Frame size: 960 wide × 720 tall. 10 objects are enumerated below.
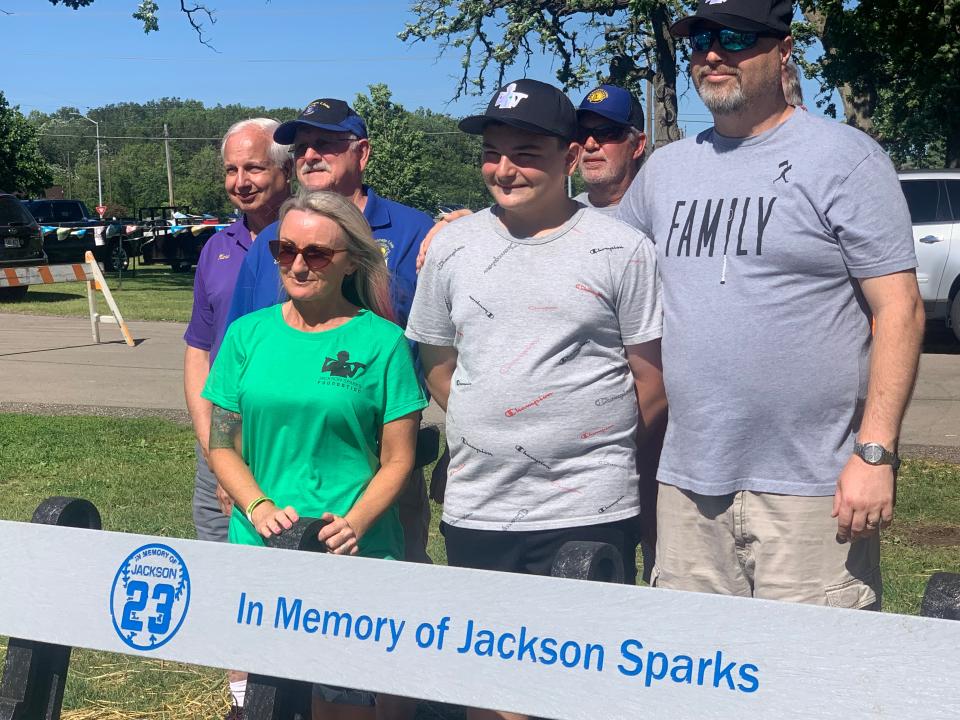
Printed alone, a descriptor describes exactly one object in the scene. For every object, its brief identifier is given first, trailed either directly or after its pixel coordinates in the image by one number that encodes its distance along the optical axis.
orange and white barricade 13.08
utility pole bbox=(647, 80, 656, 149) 40.14
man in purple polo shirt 3.86
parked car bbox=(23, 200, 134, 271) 29.30
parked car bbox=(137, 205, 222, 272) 31.19
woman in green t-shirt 2.91
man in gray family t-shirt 2.64
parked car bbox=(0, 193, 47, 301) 19.78
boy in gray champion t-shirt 2.84
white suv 13.22
